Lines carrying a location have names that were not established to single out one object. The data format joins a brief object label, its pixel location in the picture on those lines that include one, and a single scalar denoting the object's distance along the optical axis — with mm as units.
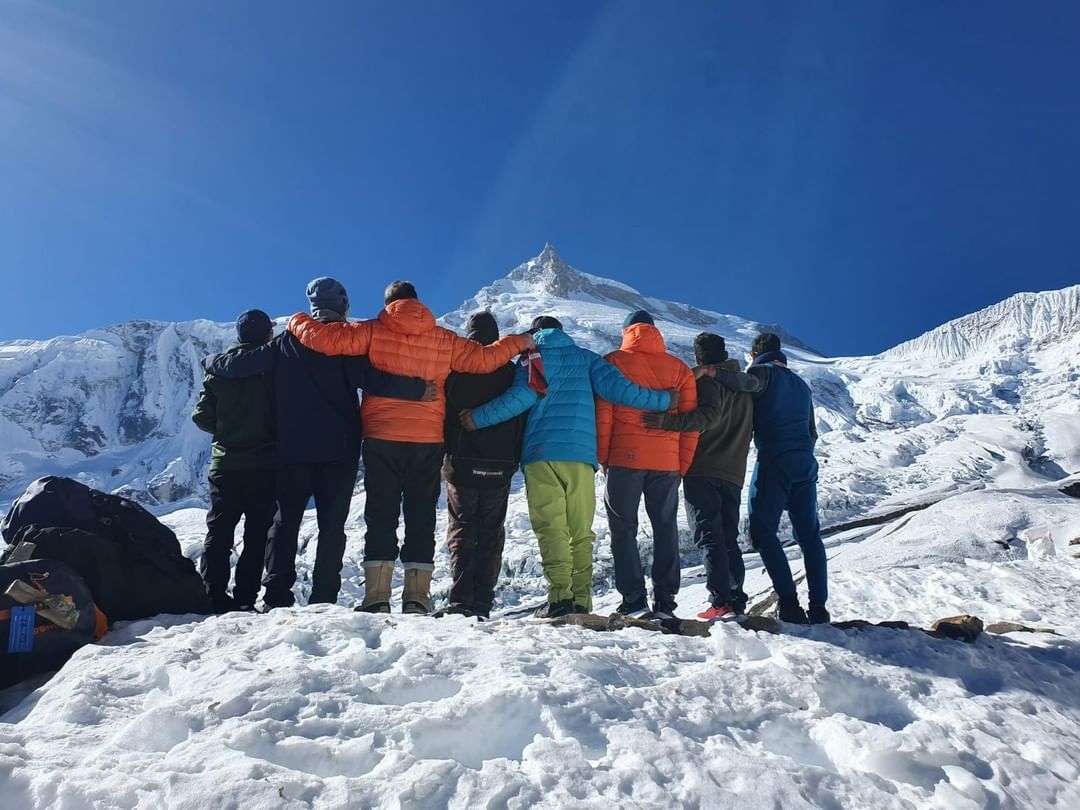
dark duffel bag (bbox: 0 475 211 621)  4508
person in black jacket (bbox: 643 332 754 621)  6473
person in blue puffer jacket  5879
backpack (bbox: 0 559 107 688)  3807
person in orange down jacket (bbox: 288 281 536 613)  5559
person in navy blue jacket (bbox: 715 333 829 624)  6191
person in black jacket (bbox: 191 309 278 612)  5941
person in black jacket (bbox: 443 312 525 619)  5891
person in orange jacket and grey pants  6012
